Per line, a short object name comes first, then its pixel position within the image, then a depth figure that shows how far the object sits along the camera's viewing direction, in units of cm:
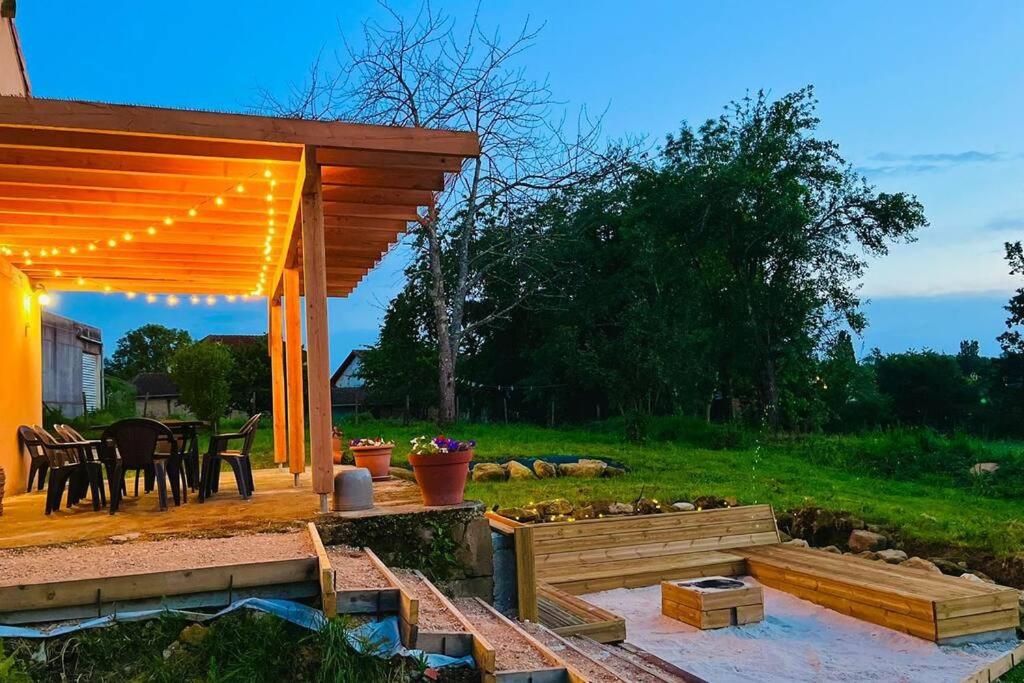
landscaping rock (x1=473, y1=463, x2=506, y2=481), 1116
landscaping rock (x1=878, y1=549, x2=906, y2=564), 697
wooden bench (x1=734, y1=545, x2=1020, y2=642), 518
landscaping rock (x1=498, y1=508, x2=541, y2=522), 754
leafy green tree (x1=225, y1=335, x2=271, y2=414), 2877
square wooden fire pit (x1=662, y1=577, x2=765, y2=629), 565
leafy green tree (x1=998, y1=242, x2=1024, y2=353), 2230
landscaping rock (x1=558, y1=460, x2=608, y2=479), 1152
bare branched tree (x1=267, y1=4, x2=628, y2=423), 1820
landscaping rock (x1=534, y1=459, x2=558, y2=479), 1152
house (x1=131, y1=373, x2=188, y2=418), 4003
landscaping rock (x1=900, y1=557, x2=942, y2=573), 645
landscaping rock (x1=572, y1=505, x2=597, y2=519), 782
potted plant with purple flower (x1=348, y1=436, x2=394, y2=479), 790
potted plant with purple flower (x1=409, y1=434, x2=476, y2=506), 504
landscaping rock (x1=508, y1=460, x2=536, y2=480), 1127
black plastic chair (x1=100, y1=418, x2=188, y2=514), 569
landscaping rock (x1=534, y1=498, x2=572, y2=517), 780
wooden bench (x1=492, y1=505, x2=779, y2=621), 664
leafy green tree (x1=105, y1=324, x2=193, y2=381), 4903
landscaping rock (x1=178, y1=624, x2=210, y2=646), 337
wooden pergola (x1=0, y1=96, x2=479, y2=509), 478
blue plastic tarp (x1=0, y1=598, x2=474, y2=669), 329
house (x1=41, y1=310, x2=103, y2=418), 1245
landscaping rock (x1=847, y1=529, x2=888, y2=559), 756
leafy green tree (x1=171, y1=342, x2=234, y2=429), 1891
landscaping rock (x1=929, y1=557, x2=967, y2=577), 668
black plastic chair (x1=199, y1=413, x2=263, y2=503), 635
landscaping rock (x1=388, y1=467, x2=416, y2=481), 831
